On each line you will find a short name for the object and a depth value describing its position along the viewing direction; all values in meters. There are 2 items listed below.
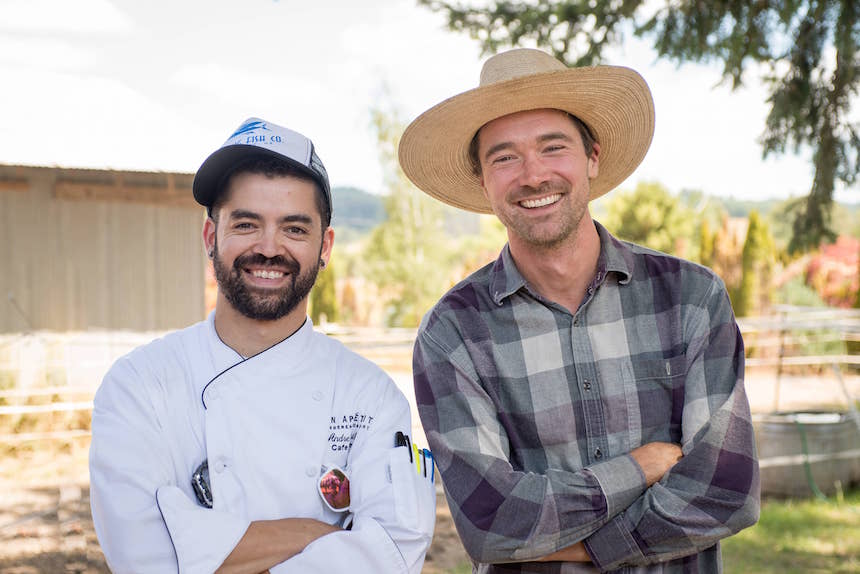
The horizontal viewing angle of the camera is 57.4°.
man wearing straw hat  2.28
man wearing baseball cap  2.02
